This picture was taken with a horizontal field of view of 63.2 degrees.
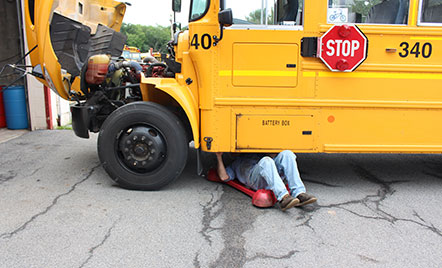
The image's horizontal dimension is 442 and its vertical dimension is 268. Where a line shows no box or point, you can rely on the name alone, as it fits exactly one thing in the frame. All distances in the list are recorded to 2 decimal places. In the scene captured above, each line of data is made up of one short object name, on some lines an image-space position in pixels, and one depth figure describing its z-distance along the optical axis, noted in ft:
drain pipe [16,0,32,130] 23.57
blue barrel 23.40
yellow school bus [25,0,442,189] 12.10
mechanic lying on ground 11.43
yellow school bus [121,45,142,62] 66.99
